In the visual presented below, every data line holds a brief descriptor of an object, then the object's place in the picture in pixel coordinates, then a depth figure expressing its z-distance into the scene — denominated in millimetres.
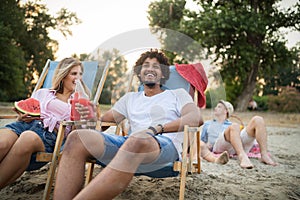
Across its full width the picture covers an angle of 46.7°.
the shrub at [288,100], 14547
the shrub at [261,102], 21531
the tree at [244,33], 12992
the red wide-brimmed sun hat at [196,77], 2410
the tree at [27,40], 15297
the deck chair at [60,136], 2221
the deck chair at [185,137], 2217
